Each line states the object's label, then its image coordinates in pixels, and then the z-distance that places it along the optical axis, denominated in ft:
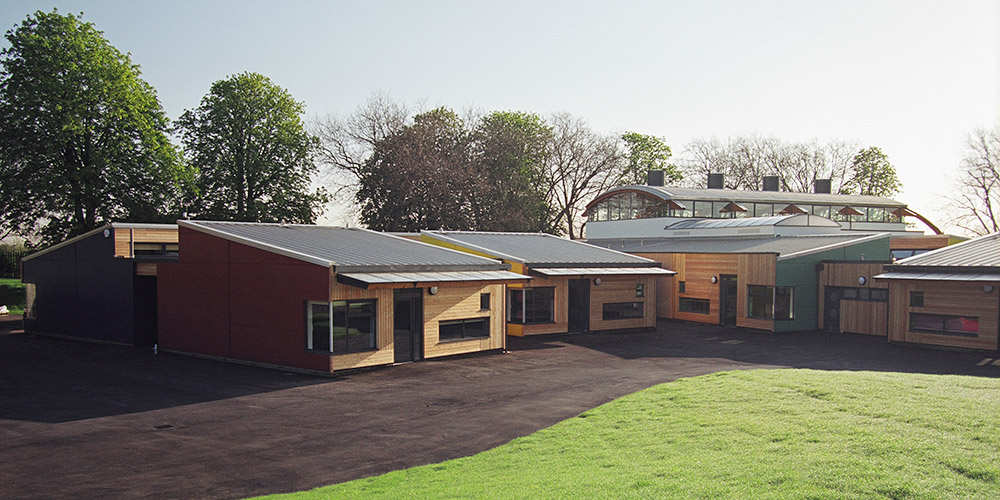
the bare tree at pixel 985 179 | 167.12
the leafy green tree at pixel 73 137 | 102.99
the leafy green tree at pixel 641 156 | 192.44
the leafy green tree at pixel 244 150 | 126.73
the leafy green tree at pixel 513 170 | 159.84
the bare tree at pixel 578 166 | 184.55
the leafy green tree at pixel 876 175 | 207.62
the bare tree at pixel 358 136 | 153.48
